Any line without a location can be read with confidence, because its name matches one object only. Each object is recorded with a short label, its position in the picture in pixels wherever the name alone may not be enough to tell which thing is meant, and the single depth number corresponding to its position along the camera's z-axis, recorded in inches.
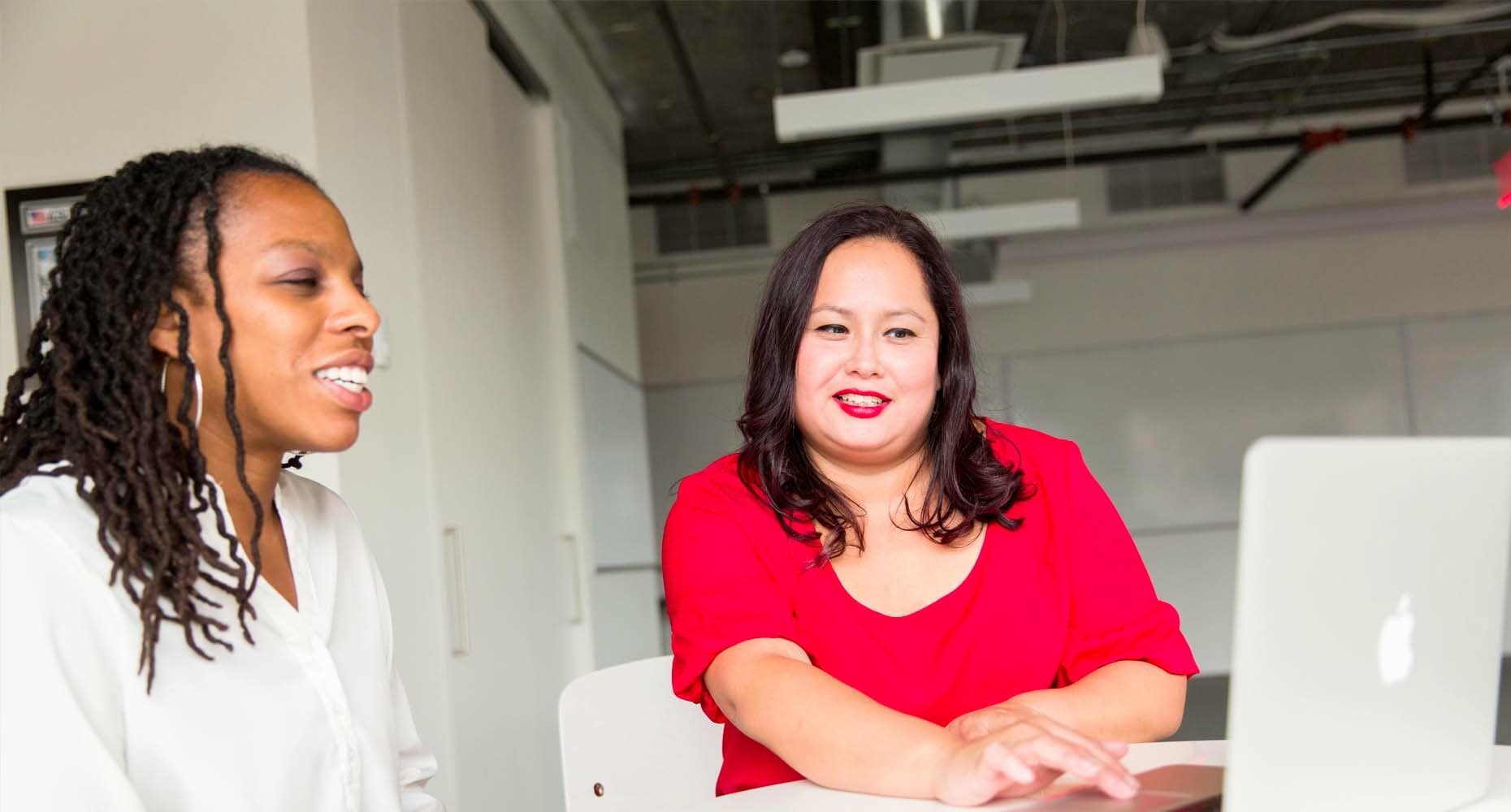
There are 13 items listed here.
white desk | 45.2
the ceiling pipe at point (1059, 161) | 307.9
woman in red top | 62.2
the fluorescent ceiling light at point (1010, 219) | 266.1
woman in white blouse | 42.7
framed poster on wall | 105.6
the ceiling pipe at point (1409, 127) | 312.0
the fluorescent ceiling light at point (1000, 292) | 324.3
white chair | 70.4
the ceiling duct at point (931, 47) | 210.1
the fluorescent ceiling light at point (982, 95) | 173.8
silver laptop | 33.8
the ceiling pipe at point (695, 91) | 259.9
